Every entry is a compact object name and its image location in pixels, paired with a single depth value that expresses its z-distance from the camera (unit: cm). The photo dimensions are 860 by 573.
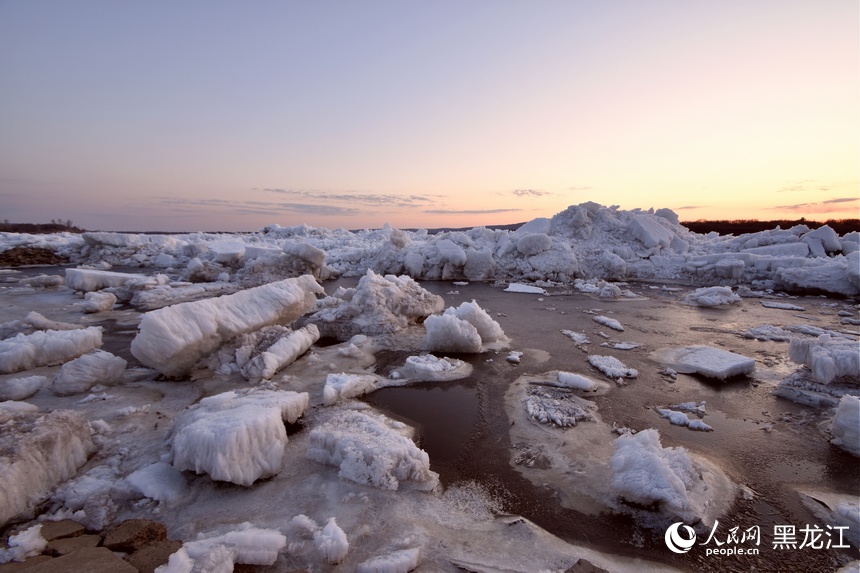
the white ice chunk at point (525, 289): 1181
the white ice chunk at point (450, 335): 578
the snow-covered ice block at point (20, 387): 391
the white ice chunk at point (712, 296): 989
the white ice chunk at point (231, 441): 271
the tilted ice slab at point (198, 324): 427
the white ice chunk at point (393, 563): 206
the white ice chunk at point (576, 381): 466
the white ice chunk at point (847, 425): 340
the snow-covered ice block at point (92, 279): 952
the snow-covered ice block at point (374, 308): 679
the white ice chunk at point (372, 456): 282
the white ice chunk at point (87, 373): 406
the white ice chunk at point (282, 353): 466
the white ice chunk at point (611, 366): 505
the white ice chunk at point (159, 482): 260
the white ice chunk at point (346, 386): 412
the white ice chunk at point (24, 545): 202
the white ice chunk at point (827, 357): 438
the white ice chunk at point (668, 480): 262
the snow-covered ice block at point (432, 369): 498
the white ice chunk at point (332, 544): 213
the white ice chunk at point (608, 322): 753
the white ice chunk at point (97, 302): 773
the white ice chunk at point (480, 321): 636
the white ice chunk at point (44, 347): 459
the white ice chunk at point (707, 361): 509
